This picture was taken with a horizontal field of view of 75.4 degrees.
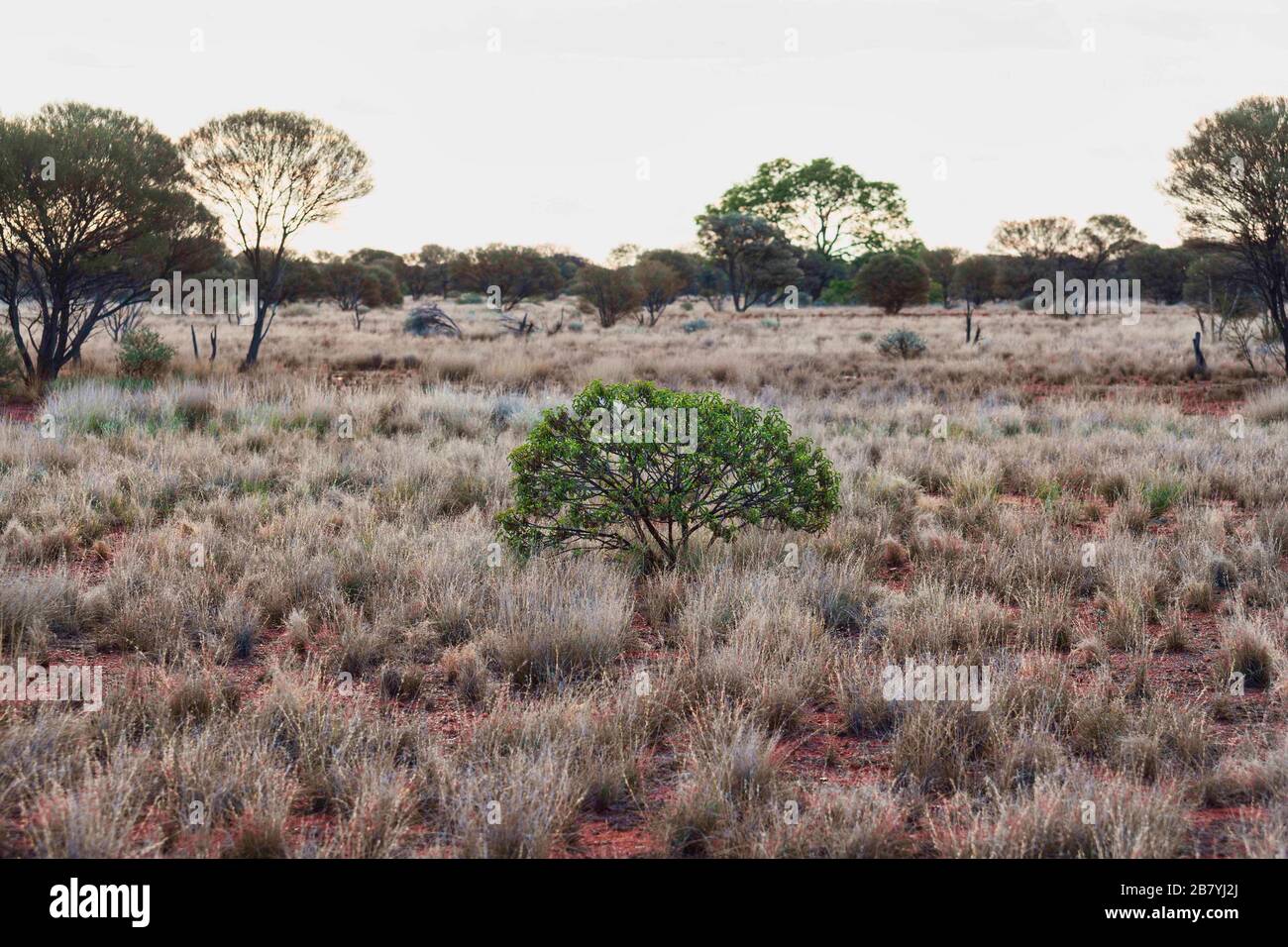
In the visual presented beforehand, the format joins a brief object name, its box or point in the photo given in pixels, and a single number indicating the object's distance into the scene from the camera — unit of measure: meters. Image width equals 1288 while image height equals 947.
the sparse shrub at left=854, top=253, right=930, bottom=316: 49.25
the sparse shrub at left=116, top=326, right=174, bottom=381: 16.50
